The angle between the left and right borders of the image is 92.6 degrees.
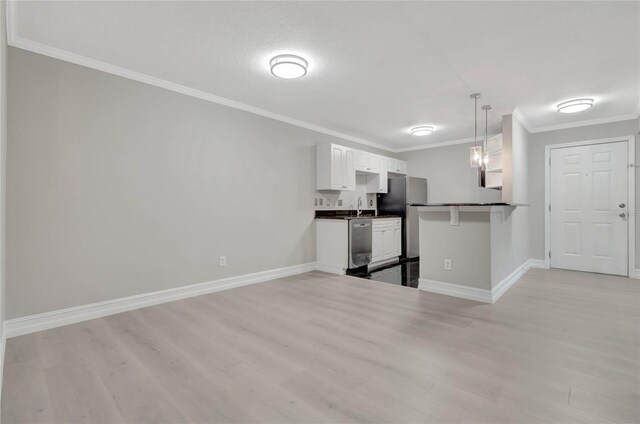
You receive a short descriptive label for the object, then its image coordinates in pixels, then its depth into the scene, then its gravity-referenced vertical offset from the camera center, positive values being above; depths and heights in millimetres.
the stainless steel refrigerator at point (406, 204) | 6277 +81
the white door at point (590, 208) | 4730 -37
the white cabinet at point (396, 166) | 6559 +938
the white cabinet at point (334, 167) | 5133 +715
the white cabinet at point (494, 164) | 5008 +714
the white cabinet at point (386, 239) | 5431 -585
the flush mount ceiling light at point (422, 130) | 5336 +1390
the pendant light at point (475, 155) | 3850 +669
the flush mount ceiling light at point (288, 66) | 2879 +1378
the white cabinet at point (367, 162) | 5750 +907
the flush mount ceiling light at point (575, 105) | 3996 +1348
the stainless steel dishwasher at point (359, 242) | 4852 -549
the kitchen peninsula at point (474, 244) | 3443 -449
